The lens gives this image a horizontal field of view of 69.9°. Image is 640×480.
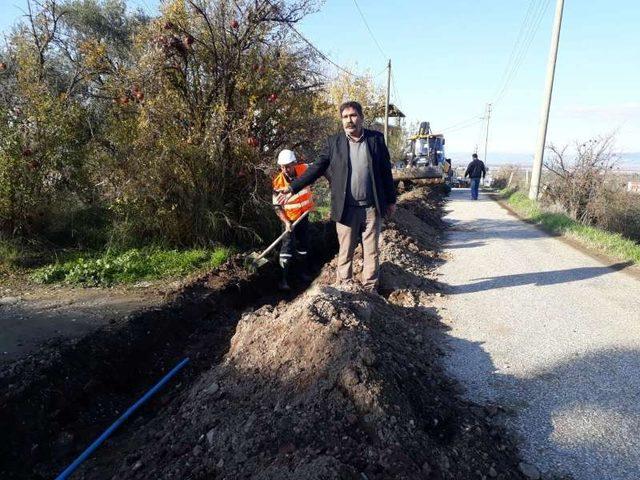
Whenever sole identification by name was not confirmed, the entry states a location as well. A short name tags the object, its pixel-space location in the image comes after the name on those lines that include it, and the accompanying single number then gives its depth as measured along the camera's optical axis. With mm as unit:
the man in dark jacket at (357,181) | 4391
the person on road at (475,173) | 17703
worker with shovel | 6188
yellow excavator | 22203
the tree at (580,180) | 13742
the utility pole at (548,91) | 14195
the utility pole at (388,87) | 21303
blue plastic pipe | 2884
